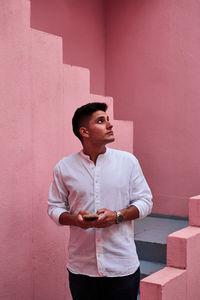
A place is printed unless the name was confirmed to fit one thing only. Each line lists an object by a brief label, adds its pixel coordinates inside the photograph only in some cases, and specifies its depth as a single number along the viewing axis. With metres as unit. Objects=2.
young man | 2.04
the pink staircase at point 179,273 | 2.43
